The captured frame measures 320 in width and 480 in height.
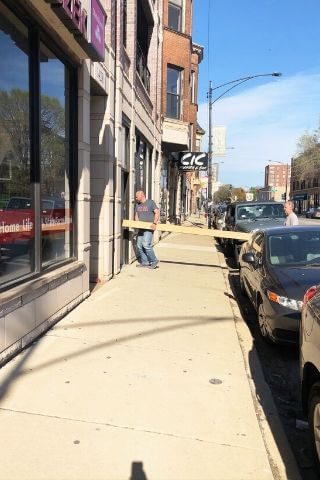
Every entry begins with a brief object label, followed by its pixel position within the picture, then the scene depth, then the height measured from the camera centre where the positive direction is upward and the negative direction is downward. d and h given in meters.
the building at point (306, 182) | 72.00 +4.79
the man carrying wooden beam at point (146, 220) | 10.38 -0.43
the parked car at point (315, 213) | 64.44 -1.32
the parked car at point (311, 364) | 3.06 -1.15
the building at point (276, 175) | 163.62 +10.29
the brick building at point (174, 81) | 18.94 +5.26
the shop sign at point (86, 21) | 4.85 +2.08
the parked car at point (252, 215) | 12.85 -0.36
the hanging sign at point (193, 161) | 24.44 +2.21
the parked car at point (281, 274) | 5.20 -0.91
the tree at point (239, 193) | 101.69 +2.28
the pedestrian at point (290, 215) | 9.58 -0.24
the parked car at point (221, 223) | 18.56 -0.88
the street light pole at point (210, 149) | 26.80 +3.24
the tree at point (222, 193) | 111.21 +2.39
